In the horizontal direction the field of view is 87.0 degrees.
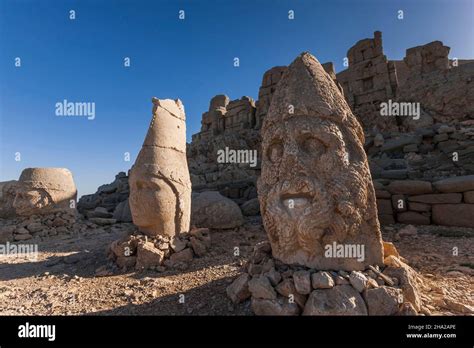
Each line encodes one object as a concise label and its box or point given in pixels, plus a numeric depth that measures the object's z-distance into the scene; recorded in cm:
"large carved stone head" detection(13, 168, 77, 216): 692
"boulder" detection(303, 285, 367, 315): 185
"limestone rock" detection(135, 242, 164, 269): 389
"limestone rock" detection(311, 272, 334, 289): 198
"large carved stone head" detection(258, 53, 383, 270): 222
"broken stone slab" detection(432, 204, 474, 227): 488
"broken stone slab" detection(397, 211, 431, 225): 533
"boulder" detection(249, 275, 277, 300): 211
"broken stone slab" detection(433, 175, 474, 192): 501
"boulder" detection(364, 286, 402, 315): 190
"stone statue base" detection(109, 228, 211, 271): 390
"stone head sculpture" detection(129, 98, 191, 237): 430
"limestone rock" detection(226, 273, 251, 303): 237
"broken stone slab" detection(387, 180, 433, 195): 546
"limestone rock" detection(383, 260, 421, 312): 203
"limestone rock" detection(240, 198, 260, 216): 725
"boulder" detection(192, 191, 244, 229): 594
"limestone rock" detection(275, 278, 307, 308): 202
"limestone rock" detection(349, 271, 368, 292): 198
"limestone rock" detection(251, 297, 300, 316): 197
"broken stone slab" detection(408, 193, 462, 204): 510
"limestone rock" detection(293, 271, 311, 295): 202
